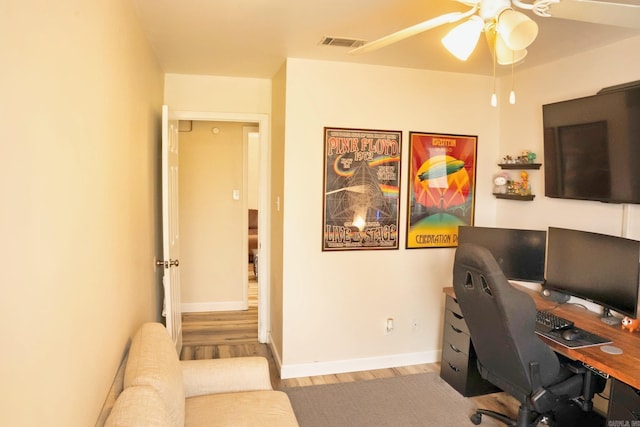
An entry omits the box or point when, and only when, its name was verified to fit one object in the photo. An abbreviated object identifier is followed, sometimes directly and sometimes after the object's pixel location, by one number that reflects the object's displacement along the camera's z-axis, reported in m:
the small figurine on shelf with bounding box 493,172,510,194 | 3.62
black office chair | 2.17
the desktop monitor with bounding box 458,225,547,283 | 3.01
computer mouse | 2.29
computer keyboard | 2.45
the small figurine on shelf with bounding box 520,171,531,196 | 3.43
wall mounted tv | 2.46
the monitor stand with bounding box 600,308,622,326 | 2.53
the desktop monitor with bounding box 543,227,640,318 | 2.33
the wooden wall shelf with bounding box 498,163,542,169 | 3.27
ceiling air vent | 2.80
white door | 3.00
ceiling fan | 1.47
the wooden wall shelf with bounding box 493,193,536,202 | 3.36
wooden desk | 1.94
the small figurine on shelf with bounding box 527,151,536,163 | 3.34
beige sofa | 1.49
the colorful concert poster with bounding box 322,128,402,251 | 3.40
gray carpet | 2.82
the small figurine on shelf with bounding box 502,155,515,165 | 3.54
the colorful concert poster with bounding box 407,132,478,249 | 3.58
